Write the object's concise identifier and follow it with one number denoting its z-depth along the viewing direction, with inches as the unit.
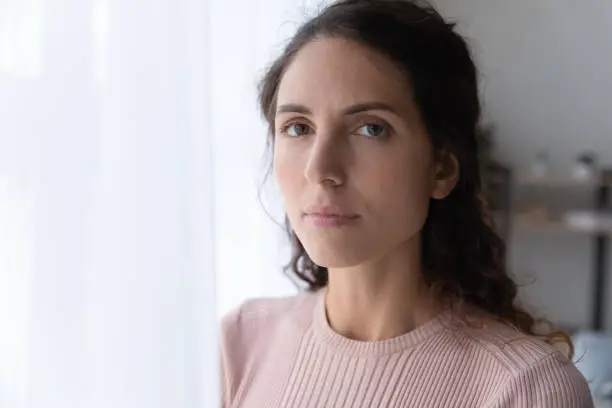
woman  28.4
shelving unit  109.3
